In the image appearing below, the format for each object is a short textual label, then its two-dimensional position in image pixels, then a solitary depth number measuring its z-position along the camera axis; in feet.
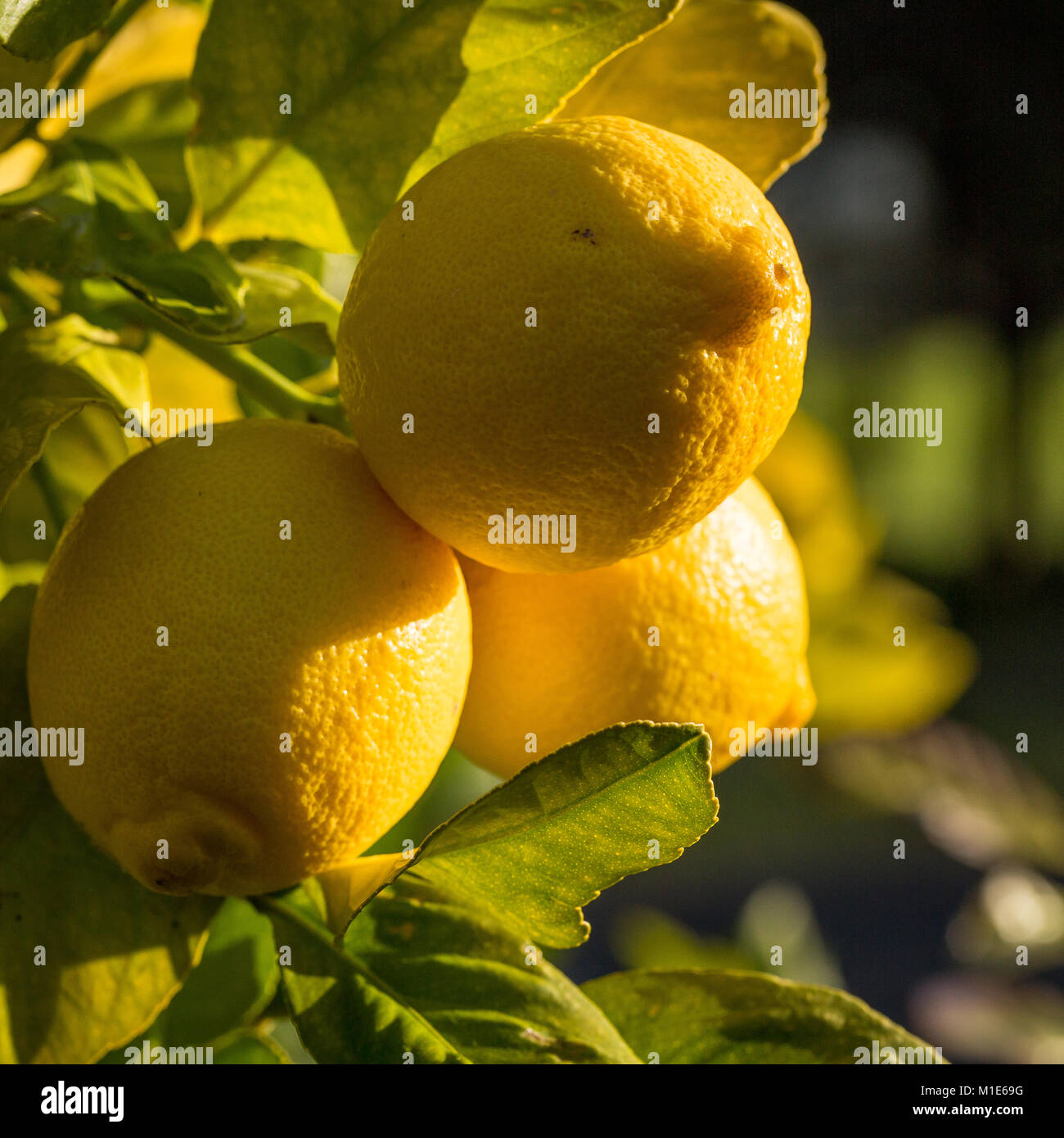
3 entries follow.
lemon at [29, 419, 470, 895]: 1.16
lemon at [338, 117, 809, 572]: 1.11
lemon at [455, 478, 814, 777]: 1.41
